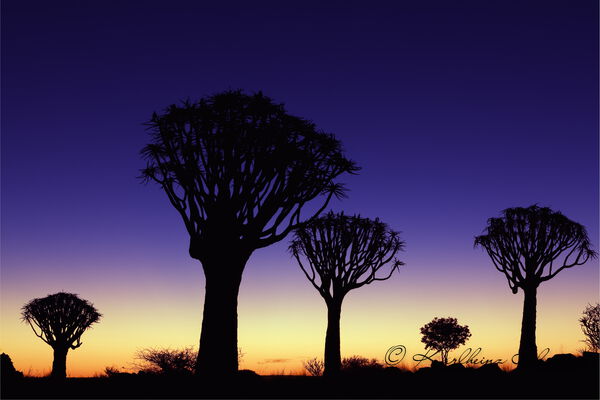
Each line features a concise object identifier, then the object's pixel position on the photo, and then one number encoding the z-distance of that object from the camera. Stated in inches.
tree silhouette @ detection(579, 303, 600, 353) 1528.1
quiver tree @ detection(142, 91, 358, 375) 643.5
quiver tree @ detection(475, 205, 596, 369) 1047.0
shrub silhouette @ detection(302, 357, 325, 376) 1232.8
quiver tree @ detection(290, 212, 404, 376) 987.9
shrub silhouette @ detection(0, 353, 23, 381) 657.0
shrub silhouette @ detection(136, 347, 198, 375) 1016.9
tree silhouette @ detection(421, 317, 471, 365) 1732.3
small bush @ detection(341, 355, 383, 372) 1351.6
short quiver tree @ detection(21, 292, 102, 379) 1513.3
